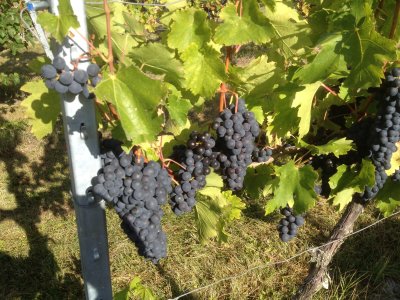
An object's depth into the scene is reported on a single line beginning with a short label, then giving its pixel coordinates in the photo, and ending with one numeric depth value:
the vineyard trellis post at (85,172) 1.05
